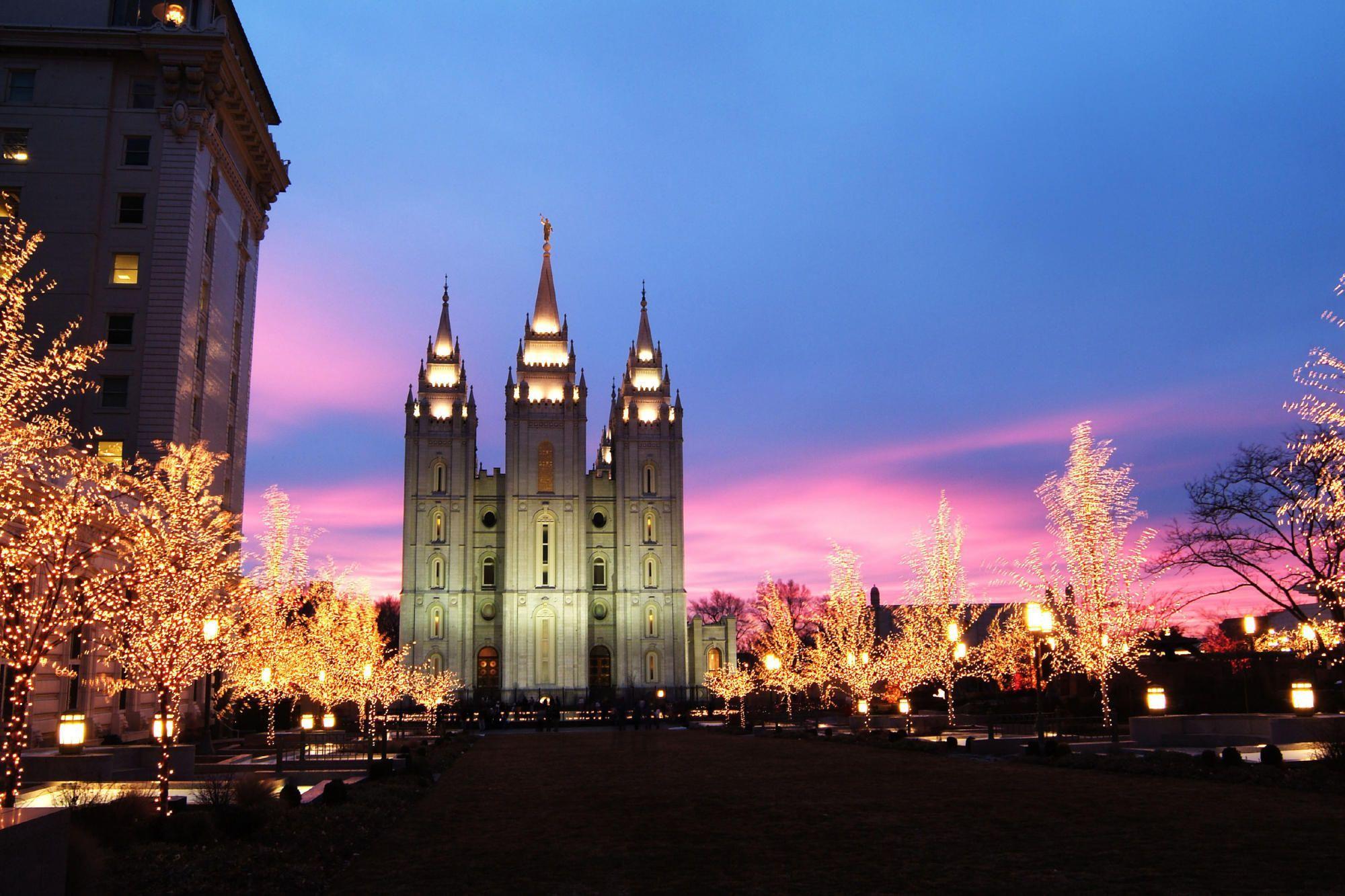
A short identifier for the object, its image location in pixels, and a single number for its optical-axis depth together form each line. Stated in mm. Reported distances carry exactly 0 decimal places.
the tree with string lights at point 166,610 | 16234
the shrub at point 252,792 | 14602
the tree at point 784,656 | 47969
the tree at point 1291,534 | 30375
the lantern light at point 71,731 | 20781
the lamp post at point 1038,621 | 22219
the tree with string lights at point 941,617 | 36278
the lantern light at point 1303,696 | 25844
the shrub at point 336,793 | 16683
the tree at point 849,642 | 41375
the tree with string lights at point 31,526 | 13703
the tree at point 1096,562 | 31141
